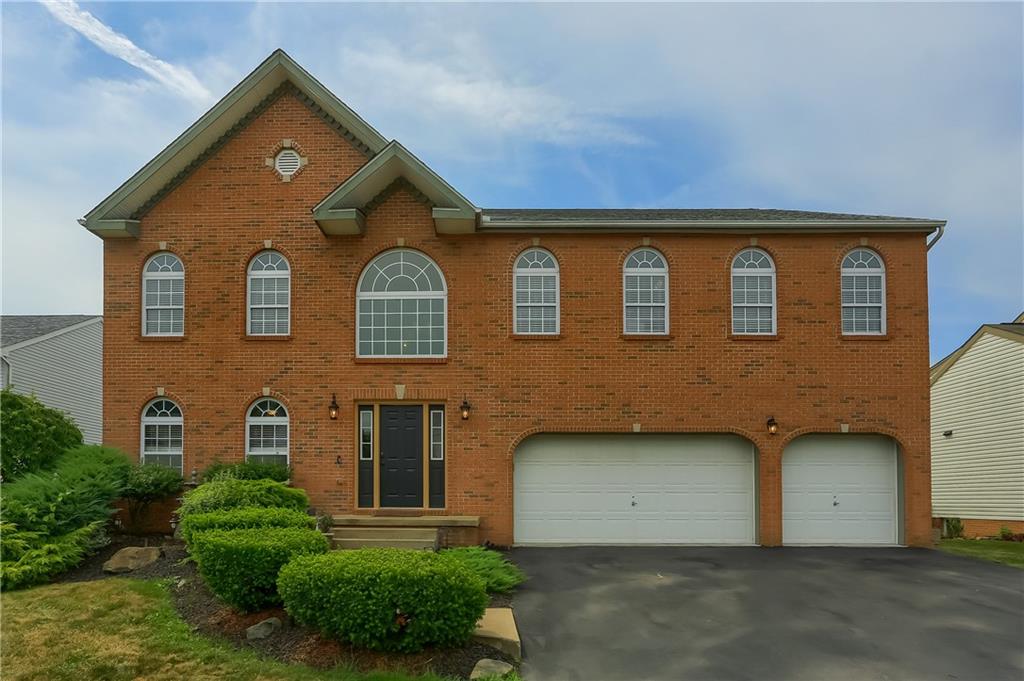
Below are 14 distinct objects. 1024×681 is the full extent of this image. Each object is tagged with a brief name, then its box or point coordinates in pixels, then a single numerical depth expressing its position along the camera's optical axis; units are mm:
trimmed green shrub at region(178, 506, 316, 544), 10359
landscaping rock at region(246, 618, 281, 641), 8422
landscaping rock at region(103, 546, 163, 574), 11125
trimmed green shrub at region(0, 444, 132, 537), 11297
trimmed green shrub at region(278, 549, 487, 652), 7637
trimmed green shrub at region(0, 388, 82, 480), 12578
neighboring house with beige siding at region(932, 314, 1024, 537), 21297
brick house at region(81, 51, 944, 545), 14703
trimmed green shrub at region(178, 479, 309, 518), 11867
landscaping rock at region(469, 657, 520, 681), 7580
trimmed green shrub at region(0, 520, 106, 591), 10281
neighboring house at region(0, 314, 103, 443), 23641
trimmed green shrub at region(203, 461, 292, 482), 13830
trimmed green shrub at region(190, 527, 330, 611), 8844
